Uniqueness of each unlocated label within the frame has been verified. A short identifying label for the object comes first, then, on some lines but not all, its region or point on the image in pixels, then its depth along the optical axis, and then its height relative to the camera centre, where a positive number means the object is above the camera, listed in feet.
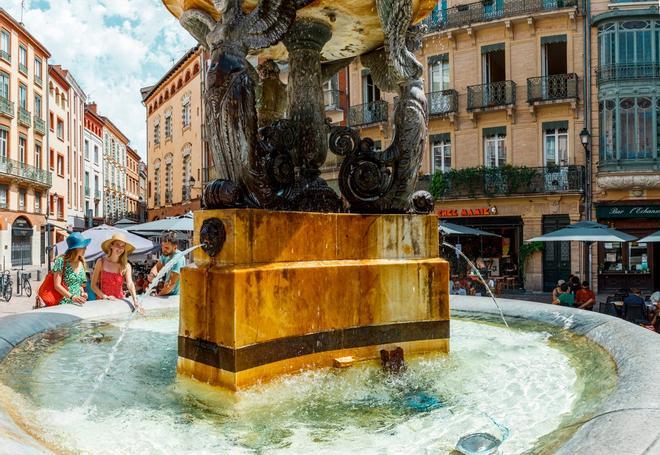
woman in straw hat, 23.08 -1.31
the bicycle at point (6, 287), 60.79 -5.18
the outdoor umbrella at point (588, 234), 49.14 -0.05
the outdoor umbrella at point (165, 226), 54.49 +1.22
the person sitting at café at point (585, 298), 35.91 -4.14
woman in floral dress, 21.22 -1.18
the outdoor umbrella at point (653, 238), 47.70 -0.47
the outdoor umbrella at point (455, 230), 60.34 +0.54
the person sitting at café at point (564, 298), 35.91 -4.04
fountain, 11.72 +0.28
